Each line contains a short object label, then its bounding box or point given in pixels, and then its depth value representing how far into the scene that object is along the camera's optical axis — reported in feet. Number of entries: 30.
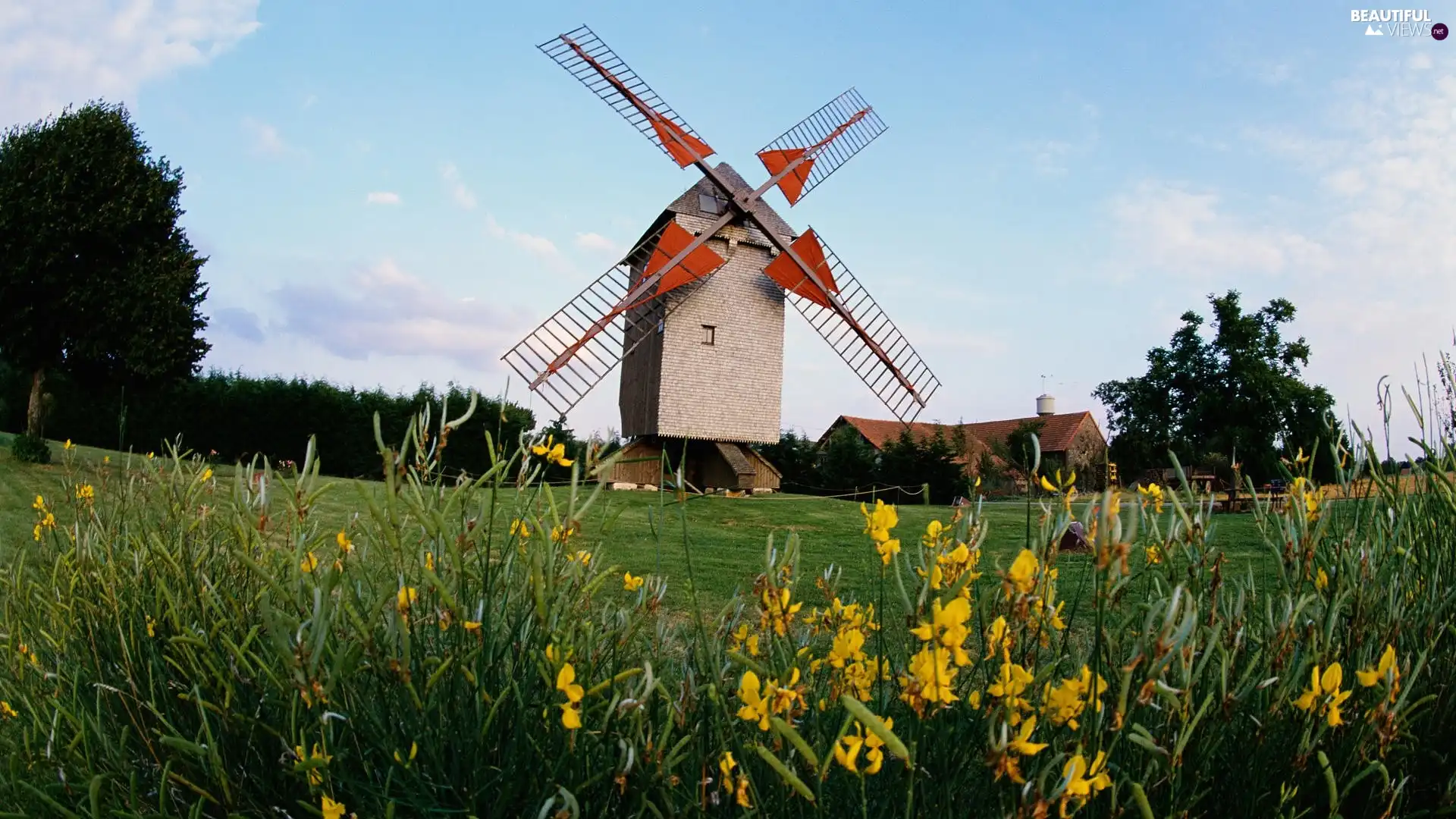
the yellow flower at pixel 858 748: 3.79
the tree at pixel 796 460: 80.28
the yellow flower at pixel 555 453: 5.31
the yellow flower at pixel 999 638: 4.99
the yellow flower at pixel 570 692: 4.46
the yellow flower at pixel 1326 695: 4.99
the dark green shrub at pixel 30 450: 53.42
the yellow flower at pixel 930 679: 3.81
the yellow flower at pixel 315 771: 5.32
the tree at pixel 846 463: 79.10
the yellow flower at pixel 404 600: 5.53
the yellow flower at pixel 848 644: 4.32
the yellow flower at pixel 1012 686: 4.06
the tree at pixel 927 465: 69.97
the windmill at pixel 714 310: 60.18
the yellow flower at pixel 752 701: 4.22
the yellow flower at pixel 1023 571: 3.92
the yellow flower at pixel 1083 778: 3.87
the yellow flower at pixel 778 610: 5.26
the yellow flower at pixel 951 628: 3.65
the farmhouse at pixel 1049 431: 120.47
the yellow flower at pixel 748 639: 6.26
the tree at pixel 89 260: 62.85
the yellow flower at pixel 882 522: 4.87
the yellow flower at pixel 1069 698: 4.40
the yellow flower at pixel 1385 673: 4.75
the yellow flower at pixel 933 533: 5.74
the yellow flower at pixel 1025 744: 3.86
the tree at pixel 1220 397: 108.99
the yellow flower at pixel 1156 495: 6.56
